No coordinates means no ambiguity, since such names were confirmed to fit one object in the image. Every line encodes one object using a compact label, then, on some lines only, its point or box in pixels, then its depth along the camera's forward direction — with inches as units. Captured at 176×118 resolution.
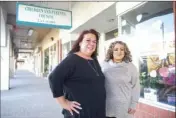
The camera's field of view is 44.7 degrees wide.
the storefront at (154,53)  116.8
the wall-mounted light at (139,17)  140.7
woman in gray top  70.8
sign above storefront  182.2
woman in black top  61.2
